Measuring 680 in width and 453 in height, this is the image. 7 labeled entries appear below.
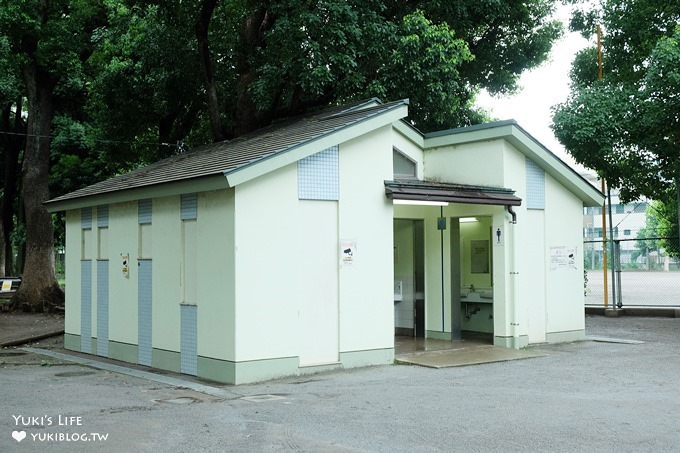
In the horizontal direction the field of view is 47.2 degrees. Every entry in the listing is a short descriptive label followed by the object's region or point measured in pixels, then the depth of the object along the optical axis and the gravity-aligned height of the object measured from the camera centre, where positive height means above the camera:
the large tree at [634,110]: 19.75 +3.88
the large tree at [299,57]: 19.95 +5.81
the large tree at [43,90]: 26.86 +6.43
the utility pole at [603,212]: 23.64 +1.46
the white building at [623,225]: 47.38 +2.79
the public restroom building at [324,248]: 12.31 +0.24
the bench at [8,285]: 31.84 -0.84
